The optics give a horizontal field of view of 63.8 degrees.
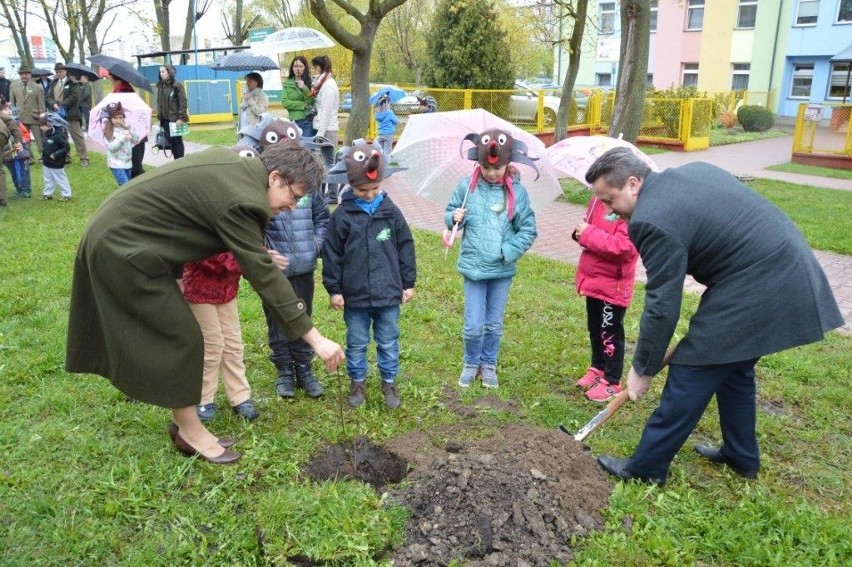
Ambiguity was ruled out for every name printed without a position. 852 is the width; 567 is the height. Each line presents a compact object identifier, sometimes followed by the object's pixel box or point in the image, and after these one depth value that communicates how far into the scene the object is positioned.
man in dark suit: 2.88
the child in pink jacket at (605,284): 4.06
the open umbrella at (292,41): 13.78
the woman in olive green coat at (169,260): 2.87
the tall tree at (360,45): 10.55
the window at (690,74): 30.14
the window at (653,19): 30.70
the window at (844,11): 25.69
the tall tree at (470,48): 21.05
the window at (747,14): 28.16
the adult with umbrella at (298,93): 9.48
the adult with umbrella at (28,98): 12.69
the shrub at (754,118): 22.84
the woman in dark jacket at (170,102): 11.04
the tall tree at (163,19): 26.77
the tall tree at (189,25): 30.52
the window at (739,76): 28.95
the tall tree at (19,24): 25.53
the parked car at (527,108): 17.88
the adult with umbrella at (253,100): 9.92
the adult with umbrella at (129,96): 9.09
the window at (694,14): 29.33
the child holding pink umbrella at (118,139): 8.92
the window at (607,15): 33.22
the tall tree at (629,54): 10.23
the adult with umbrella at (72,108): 13.55
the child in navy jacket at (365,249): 3.82
